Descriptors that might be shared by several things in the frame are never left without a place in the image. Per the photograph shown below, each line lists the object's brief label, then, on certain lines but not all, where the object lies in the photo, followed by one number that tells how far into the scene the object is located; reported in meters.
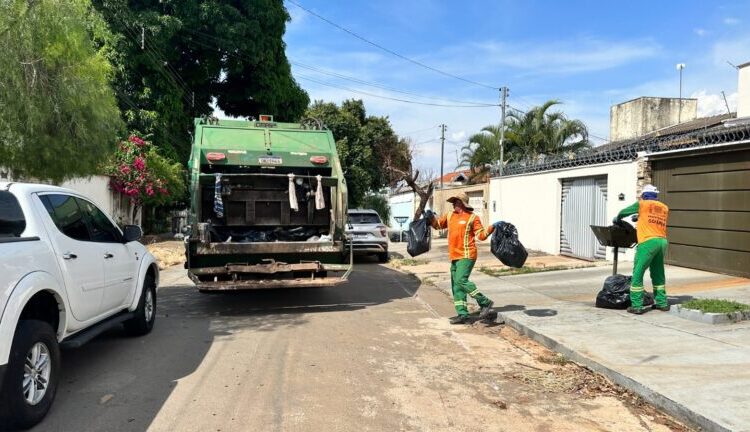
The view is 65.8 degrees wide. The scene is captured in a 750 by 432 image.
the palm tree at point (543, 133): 26.20
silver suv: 15.88
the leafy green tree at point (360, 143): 33.53
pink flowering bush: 20.70
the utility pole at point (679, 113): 27.03
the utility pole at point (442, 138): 46.08
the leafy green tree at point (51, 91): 8.16
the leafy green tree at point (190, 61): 21.11
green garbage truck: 8.38
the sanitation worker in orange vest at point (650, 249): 7.29
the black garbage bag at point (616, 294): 7.88
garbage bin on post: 7.91
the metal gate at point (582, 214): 14.13
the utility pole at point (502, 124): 24.94
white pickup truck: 3.76
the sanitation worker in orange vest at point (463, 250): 7.49
